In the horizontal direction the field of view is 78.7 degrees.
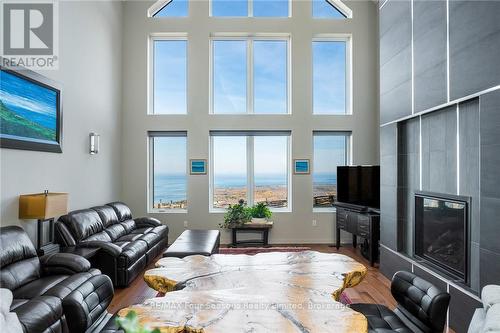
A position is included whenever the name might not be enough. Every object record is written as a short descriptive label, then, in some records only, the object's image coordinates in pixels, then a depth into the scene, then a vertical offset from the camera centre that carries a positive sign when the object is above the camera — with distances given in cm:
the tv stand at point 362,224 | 483 -94
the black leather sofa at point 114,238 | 380 -100
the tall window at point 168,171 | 639 -3
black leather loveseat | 201 -96
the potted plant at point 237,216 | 588 -90
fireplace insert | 285 -67
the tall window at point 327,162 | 639 +15
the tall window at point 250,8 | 628 +333
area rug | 549 -148
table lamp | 332 -44
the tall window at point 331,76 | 643 +198
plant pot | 596 -100
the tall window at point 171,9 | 630 +334
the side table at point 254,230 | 584 -119
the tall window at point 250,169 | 645 +1
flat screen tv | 524 -29
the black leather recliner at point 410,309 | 183 -92
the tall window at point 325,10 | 633 +332
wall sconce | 494 +43
